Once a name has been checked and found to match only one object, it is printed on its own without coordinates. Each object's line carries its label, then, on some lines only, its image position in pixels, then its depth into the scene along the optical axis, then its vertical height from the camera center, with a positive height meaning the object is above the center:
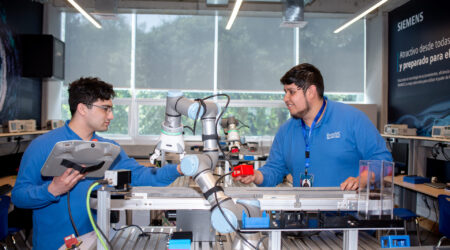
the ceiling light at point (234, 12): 4.21 +1.53
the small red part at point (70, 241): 1.27 -0.43
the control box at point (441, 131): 3.94 -0.01
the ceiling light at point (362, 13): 4.14 +1.52
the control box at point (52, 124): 5.55 -0.03
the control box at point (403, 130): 4.97 -0.01
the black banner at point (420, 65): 4.70 +0.97
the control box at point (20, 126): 4.43 -0.06
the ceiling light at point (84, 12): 4.16 +1.47
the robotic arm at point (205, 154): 0.94 -0.09
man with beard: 1.94 -0.06
